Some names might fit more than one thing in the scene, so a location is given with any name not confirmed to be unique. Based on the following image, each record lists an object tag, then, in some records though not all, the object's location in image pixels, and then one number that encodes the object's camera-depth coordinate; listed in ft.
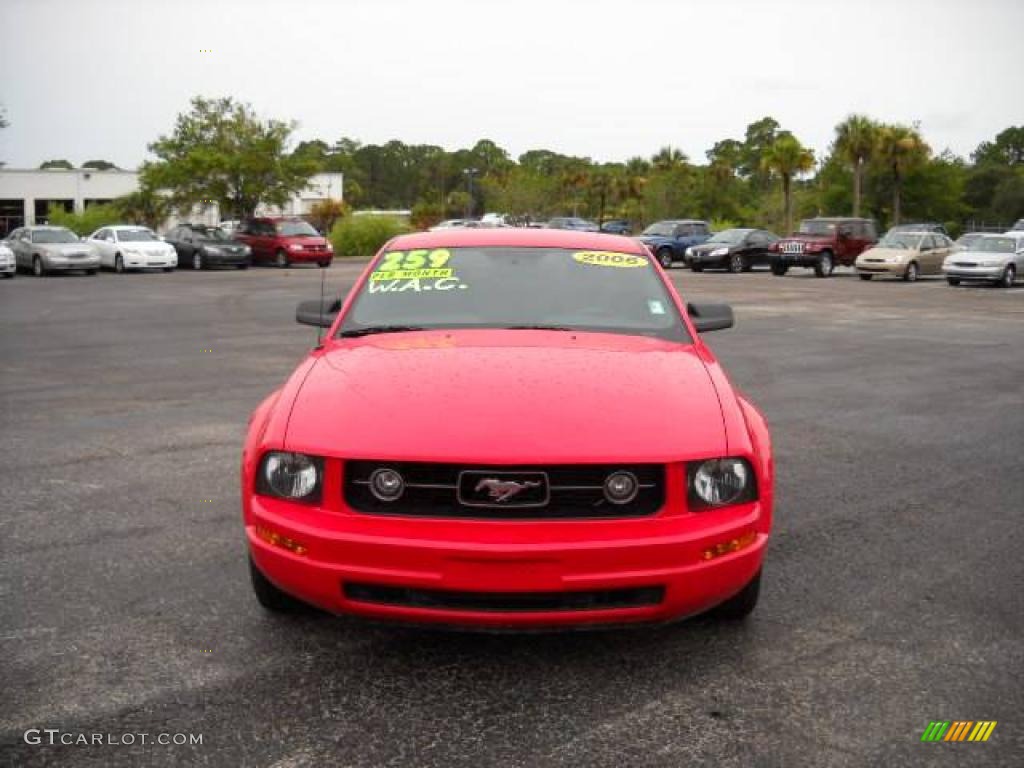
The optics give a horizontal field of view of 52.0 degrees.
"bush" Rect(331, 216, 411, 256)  148.25
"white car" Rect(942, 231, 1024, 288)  92.94
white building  237.66
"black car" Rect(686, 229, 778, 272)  111.75
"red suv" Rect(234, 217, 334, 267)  116.47
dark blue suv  123.13
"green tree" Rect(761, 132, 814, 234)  197.77
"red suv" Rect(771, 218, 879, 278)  104.68
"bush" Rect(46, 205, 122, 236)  170.09
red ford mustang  10.41
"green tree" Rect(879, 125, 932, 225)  193.47
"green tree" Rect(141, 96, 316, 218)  136.56
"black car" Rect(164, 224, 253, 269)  111.55
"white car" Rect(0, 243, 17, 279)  94.27
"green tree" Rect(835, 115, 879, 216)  194.39
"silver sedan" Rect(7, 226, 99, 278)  98.27
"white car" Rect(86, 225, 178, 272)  105.29
